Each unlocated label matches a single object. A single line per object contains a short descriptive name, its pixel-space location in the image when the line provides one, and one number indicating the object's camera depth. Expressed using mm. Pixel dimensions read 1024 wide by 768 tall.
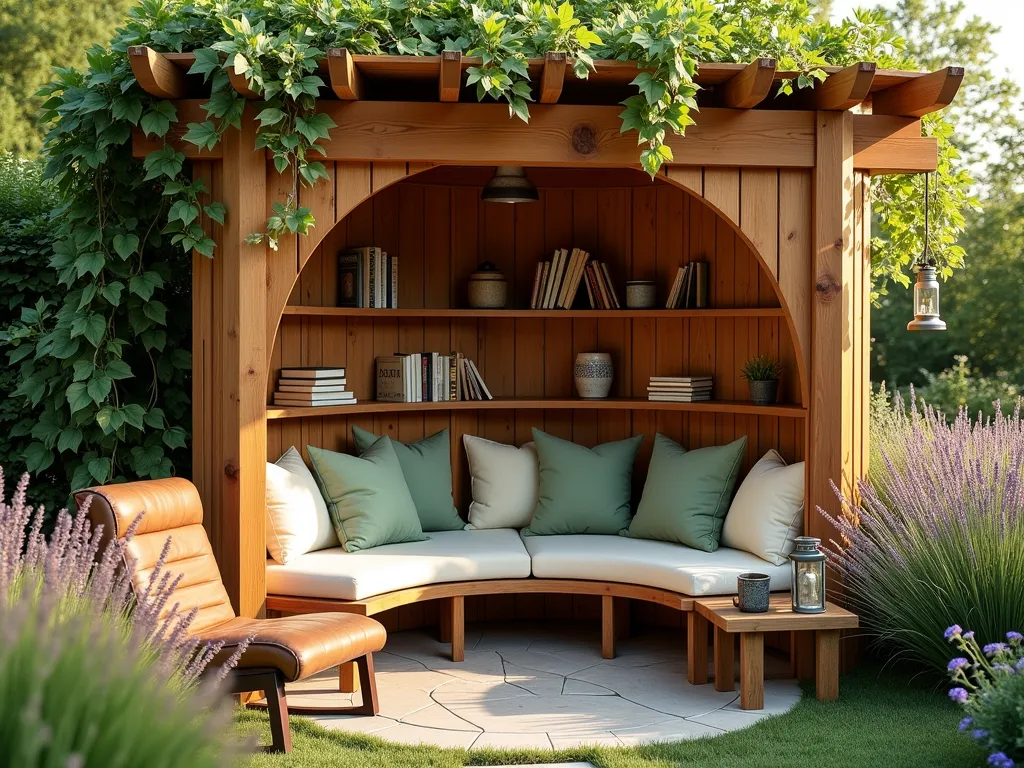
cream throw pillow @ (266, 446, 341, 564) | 4812
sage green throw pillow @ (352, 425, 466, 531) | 5641
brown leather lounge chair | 3783
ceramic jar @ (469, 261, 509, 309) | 6016
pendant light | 5512
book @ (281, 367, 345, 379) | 5312
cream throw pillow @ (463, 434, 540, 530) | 5816
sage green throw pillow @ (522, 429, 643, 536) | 5633
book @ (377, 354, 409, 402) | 5797
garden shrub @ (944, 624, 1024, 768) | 3272
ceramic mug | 4383
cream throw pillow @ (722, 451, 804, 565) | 4918
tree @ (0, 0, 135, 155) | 13773
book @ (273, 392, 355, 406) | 5277
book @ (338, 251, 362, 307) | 5676
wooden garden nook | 4453
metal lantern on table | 4383
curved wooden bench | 4621
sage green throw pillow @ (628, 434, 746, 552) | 5238
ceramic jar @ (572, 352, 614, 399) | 6043
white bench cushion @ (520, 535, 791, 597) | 4723
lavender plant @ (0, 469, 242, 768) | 1488
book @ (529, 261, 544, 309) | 6039
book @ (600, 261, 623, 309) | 6004
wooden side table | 4297
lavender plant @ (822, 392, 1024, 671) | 4270
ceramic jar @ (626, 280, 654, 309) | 5949
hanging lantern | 4902
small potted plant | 5336
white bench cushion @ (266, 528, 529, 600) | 4625
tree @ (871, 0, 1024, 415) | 16078
